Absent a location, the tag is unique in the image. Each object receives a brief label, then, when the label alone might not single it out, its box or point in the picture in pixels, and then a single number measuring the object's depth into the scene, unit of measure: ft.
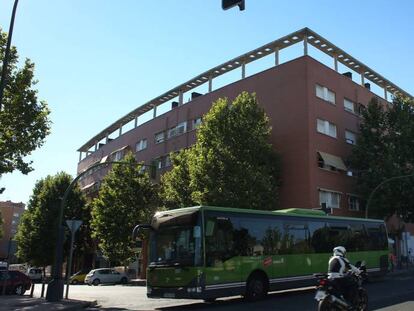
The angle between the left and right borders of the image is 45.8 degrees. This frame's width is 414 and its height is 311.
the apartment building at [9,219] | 424.87
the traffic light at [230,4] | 30.17
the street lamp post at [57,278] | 62.54
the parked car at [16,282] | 90.43
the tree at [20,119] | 76.07
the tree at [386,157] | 114.62
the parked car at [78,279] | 161.48
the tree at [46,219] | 166.50
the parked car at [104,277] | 139.23
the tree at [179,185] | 111.45
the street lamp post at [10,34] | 50.16
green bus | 48.14
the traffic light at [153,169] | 87.66
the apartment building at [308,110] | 113.70
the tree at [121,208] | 142.41
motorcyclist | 34.53
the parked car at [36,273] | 168.45
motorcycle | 33.45
